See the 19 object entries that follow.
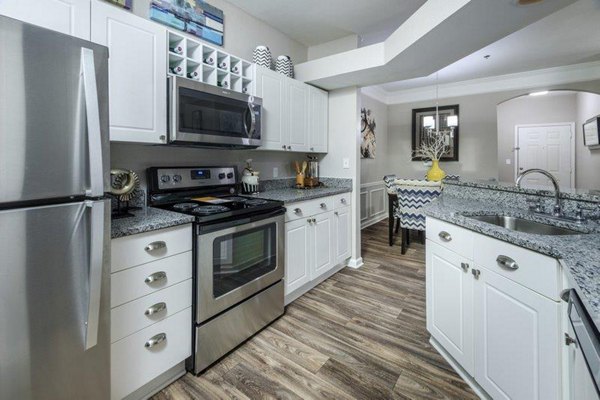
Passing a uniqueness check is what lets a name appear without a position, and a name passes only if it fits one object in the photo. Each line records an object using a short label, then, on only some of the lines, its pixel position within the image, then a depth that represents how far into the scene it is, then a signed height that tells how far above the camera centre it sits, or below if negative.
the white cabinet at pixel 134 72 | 1.48 +0.72
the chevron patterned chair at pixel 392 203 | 4.08 -0.09
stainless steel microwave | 1.75 +0.58
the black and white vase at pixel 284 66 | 2.74 +1.31
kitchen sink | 1.51 -0.17
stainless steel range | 1.59 -0.38
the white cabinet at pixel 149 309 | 1.29 -0.57
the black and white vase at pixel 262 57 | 2.55 +1.30
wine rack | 1.89 +0.99
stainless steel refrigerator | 0.86 -0.04
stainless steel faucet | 1.57 -0.02
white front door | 6.05 +1.06
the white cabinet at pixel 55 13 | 1.20 +0.84
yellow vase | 3.82 +0.32
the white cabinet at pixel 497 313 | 1.03 -0.54
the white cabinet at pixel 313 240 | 2.32 -0.41
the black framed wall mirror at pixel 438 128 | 5.65 +1.44
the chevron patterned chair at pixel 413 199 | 3.46 -0.03
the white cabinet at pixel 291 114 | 2.49 +0.85
